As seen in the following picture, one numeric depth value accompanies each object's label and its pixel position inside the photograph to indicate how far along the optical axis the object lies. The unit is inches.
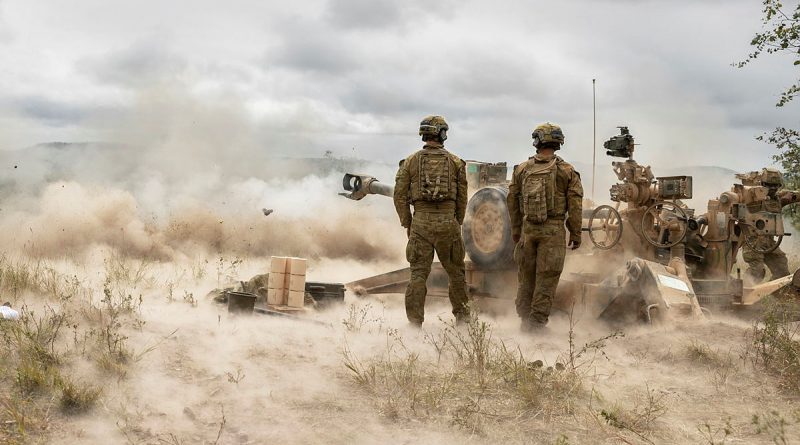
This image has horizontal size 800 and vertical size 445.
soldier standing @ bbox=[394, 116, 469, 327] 291.4
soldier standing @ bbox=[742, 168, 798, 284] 412.3
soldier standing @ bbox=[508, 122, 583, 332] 288.5
